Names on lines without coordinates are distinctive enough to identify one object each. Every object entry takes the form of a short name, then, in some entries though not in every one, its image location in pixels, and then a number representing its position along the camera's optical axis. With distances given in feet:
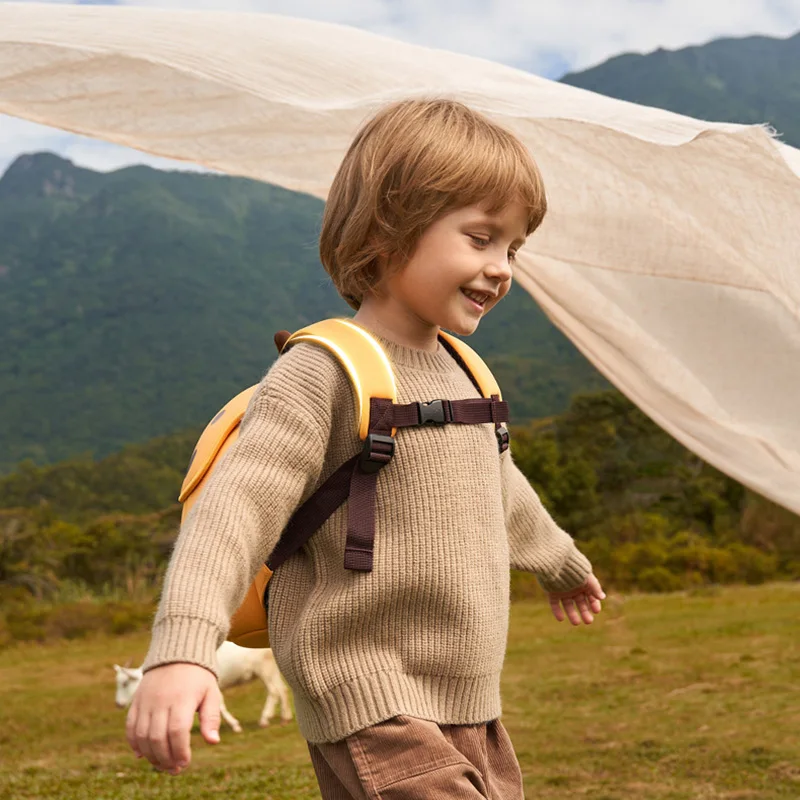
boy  5.03
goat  17.78
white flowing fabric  7.93
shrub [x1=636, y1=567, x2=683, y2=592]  32.22
